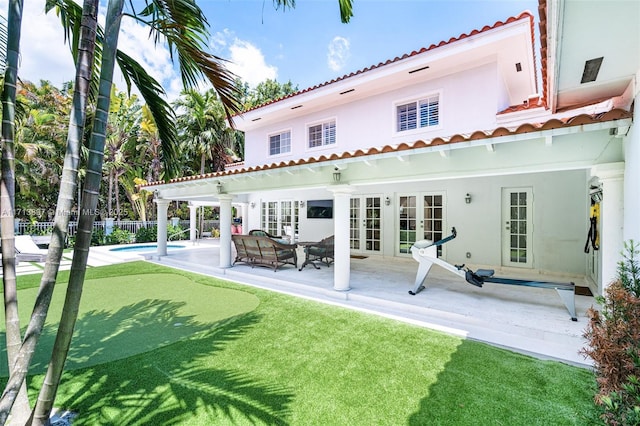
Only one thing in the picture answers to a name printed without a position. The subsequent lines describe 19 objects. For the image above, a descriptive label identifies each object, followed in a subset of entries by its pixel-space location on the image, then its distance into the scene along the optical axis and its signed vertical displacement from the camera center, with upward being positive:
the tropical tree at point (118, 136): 20.41 +5.76
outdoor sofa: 10.21 -1.44
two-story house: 4.14 +1.19
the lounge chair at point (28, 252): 12.57 -1.75
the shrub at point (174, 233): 21.96 -1.55
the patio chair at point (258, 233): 13.07 -0.94
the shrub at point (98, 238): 18.67 -1.63
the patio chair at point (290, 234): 16.86 -1.28
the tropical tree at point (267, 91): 33.59 +14.22
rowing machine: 5.79 -1.50
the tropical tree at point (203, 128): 23.98 +7.17
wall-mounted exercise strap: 7.08 -0.39
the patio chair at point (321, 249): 10.98 -1.42
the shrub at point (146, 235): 20.72 -1.62
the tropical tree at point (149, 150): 21.39 +5.08
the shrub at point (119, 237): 19.39 -1.65
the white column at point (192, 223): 20.24 -0.76
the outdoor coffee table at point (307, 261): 10.73 -1.87
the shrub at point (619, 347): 2.29 -1.25
